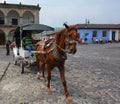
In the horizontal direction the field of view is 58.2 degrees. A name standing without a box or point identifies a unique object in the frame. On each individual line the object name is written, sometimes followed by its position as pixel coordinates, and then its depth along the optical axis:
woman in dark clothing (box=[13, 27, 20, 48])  6.43
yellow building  22.27
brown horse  2.90
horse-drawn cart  5.41
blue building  26.36
